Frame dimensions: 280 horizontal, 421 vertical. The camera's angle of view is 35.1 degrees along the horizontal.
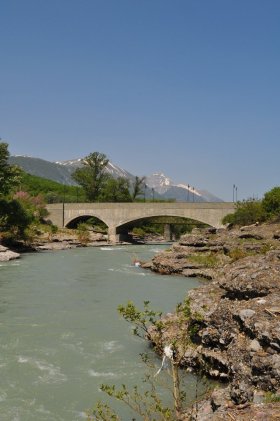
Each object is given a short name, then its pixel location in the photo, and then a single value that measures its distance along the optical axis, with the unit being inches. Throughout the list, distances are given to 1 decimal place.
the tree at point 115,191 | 4104.3
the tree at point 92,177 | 4163.4
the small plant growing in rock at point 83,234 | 2984.7
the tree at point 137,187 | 4313.5
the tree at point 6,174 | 2190.0
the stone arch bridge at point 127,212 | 2923.2
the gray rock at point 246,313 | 442.6
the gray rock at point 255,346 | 401.7
